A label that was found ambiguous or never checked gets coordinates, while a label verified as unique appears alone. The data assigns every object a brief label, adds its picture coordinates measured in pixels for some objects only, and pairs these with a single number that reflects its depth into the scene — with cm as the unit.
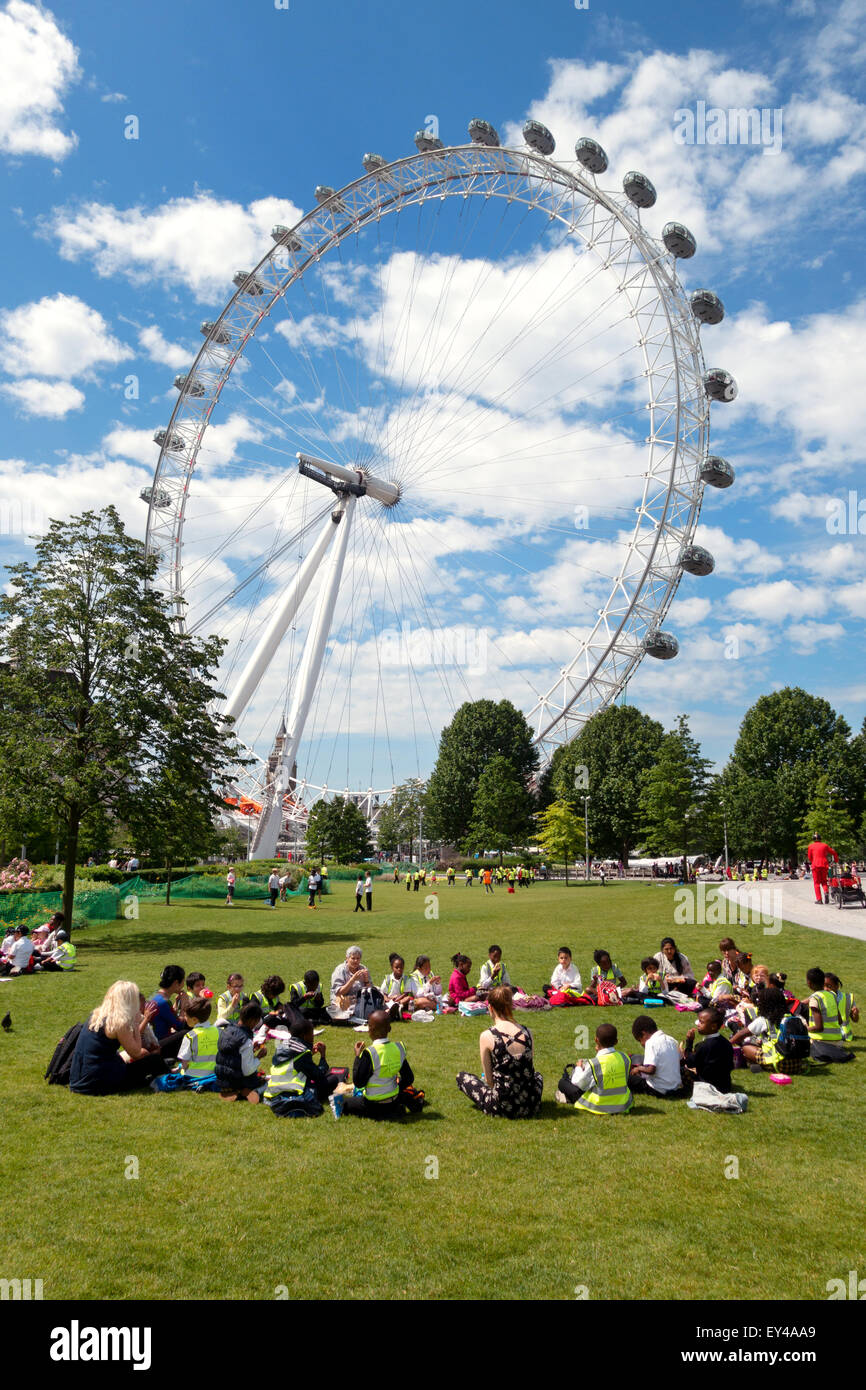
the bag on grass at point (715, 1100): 852
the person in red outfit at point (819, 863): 2655
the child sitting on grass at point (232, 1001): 1136
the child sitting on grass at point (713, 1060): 878
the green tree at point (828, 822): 5147
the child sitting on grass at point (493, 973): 1359
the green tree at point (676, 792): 4919
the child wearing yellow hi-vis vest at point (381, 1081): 830
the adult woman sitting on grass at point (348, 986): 1291
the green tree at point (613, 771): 6525
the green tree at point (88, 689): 2341
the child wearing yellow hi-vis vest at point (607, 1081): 855
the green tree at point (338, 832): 7300
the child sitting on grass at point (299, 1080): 848
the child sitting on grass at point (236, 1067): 905
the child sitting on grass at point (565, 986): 1395
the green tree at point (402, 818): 10256
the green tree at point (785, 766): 6806
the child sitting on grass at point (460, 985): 1406
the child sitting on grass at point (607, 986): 1395
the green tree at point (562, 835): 5944
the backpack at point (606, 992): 1393
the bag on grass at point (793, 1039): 978
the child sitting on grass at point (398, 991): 1341
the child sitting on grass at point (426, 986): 1371
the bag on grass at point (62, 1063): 921
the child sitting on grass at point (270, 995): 1142
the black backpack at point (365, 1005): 1287
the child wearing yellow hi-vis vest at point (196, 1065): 923
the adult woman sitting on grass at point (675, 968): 1402
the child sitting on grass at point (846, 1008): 1062
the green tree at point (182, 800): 2503
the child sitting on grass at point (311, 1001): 1249
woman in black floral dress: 831
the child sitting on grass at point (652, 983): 1396
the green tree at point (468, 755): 7869
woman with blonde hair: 874
